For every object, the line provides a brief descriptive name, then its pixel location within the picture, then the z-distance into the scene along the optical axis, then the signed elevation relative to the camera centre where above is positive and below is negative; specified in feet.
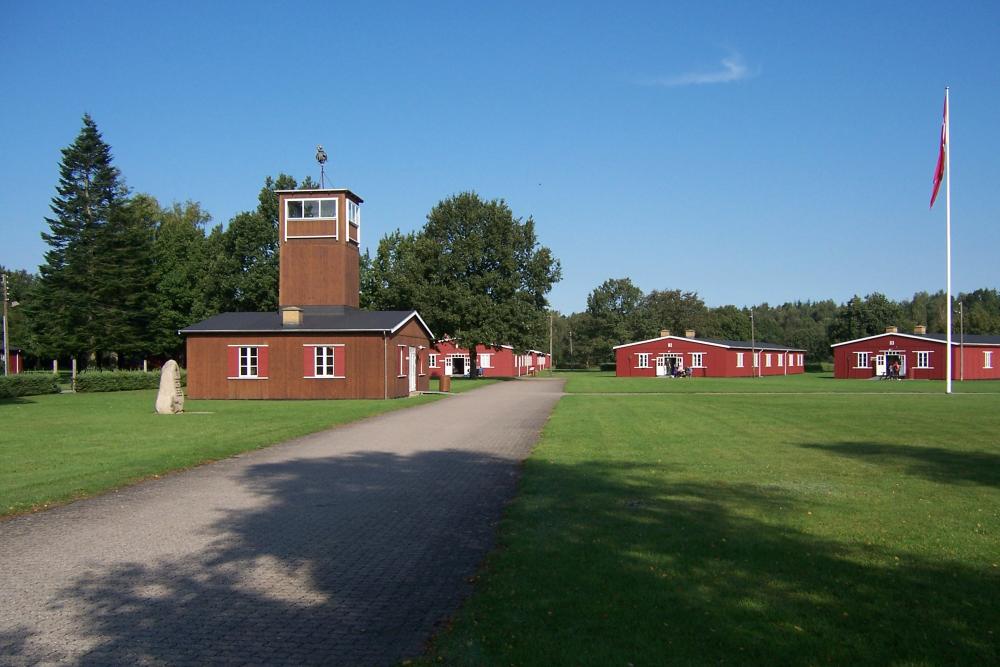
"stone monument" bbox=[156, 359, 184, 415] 81.76 -3.91
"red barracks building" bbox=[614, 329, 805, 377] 248.73 -1.37
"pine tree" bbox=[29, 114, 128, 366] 188.34 +23.67
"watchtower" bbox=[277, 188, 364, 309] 122.75 +16.59
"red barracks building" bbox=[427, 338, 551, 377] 254.88 -2.71
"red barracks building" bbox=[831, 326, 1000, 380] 216.33 -1.12
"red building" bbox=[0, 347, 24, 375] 226.42 -2.03
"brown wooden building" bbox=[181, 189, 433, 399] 117.19 +2.88
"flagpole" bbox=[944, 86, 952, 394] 124.27 +24.97
